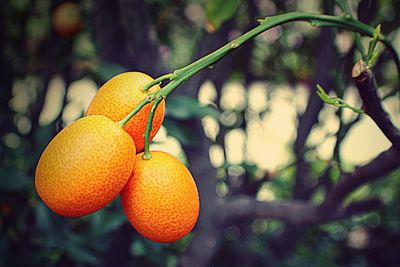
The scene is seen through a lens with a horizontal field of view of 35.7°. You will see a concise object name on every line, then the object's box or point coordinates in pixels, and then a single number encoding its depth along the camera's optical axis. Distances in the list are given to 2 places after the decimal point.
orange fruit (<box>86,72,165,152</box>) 0.21
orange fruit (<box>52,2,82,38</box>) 0.47
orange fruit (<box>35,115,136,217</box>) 0.19
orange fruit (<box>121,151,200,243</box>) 0.21
